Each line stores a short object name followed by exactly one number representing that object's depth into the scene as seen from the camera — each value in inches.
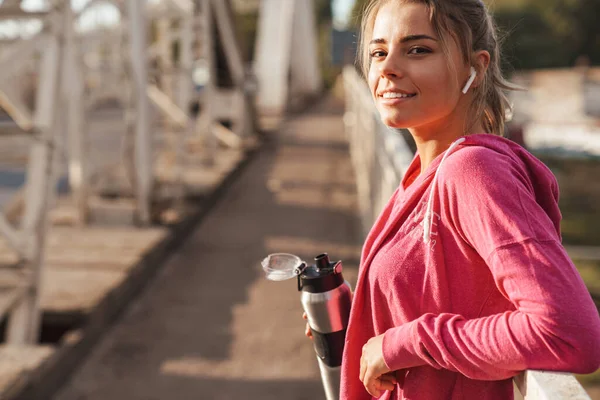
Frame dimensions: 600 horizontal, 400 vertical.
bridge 156.7
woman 43.2
